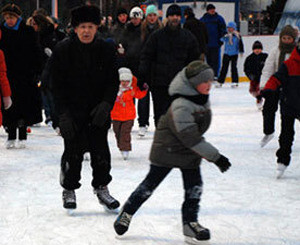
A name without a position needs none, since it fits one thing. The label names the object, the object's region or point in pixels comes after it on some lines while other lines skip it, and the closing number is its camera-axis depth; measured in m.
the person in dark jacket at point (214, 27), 25.81
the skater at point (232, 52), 26.05
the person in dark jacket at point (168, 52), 11.40
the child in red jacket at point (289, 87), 9.24
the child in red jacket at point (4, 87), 9.49
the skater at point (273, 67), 10.69
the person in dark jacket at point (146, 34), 13.73
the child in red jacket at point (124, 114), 11.35
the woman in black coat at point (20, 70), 11.80
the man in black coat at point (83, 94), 7.46
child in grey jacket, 6.26
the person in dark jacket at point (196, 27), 19.95
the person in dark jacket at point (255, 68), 18.18
